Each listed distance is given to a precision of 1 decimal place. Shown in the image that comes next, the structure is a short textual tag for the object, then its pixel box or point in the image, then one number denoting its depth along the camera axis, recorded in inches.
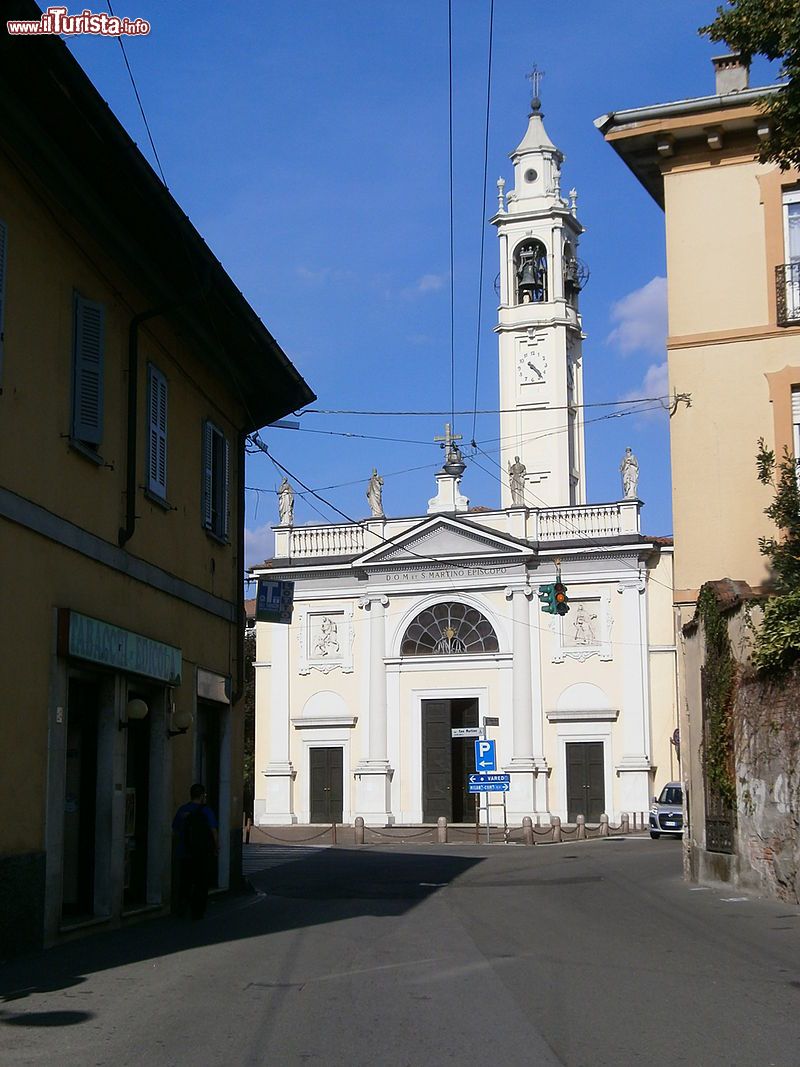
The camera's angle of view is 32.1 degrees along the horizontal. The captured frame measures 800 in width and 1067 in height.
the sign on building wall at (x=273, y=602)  802.8
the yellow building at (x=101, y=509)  455.8
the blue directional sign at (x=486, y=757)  1508.4
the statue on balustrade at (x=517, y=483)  1996.8
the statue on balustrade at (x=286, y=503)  2110.0
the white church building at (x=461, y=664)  1844.2
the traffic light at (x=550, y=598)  1240.2
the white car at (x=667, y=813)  1451.8
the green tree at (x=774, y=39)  560.7
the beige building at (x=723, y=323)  829.8
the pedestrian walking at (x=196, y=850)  581.9
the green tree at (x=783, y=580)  630.5
